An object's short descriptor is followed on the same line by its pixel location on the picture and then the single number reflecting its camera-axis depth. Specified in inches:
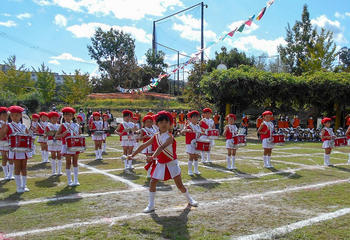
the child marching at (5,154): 324.2
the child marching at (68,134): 303.6
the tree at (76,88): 1695.4
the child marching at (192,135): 370.9
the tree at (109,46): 2869.1
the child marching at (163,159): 227.6
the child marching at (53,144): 360.2
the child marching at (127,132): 399.2
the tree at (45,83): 1801.2
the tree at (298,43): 1591.3
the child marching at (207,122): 424.5
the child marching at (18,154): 280.7
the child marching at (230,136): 405.4
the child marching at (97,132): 480.7
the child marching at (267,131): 411.8
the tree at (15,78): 1780.3
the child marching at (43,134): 439.5
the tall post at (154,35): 1342.9
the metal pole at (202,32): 1192.1
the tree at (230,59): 1668.3
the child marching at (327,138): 440.5
